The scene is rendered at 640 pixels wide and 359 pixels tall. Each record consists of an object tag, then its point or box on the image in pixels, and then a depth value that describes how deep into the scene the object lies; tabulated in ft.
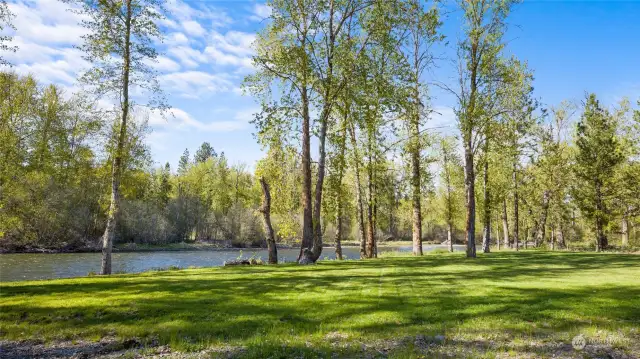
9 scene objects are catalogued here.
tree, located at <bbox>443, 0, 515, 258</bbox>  73.67
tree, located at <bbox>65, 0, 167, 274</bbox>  59.11
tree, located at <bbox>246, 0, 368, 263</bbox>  65.21
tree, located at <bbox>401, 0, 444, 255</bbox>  73.67
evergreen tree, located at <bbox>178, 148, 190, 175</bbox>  372.99
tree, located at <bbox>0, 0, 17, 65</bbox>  42.86
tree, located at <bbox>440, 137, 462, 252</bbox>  112.47
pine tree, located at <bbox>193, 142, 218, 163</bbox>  406.82
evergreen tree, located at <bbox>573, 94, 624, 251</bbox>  120.26
